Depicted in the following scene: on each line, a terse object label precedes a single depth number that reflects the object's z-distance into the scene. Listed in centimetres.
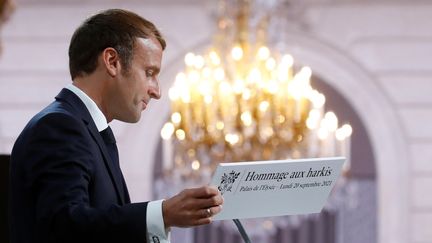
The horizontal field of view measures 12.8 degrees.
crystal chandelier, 1244
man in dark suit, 338
